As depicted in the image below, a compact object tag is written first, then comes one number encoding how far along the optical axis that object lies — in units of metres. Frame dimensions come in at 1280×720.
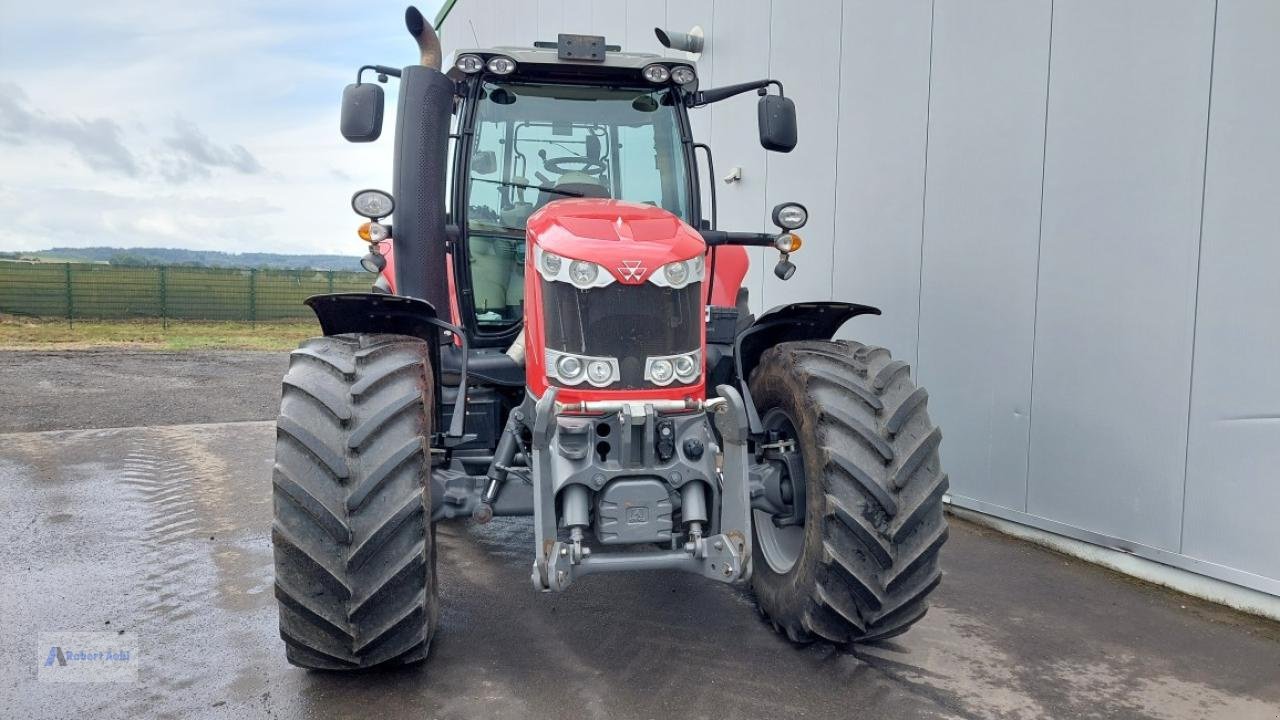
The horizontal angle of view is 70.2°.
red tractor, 3.03
